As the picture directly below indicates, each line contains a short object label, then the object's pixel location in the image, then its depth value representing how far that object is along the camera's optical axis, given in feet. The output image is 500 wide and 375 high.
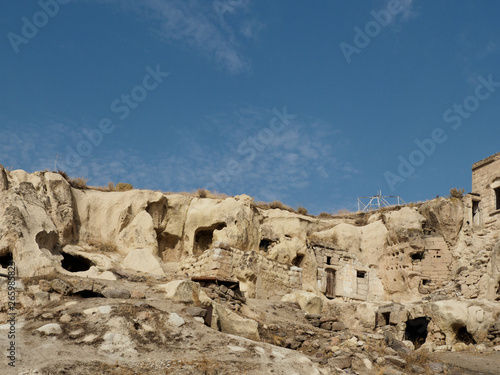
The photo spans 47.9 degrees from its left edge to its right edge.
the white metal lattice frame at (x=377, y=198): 95.27
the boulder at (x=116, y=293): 40.24
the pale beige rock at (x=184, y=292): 41.14
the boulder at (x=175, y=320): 35.91
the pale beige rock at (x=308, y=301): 55.21
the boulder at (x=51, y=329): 33.04
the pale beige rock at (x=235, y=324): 39.01
